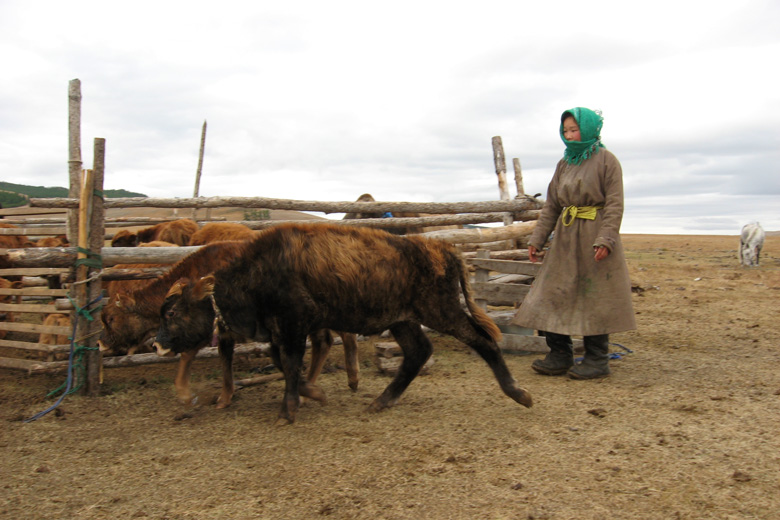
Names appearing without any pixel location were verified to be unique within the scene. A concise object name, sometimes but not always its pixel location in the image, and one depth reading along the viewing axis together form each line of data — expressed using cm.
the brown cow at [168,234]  929
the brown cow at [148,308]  421
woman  474
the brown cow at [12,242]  818
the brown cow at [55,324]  606
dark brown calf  392
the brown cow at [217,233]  688
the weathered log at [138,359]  479
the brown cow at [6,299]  676
